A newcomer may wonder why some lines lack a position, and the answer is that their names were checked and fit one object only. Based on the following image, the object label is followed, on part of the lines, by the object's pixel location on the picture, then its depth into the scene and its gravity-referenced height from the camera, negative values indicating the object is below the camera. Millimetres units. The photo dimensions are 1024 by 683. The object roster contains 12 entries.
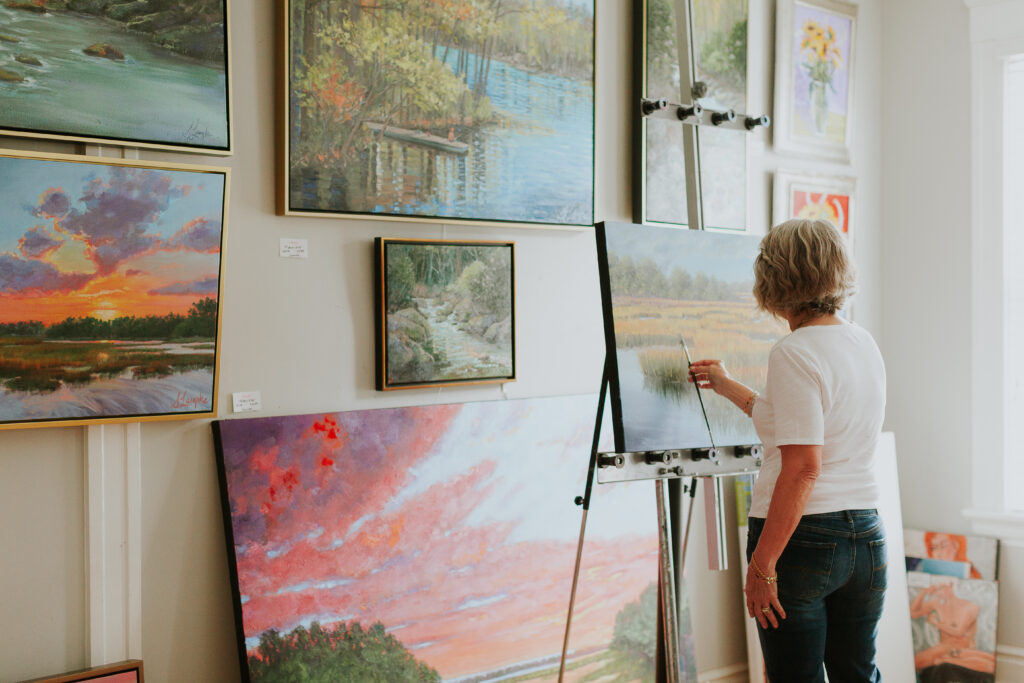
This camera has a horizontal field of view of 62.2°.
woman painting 1712 -325
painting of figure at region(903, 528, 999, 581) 3209 -890
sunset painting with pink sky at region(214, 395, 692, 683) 2158 -641
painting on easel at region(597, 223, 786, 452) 2139 -12
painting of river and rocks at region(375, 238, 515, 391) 2348 +29
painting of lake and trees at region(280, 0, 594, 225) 2212 +604
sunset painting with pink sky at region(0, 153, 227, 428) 1841 +83
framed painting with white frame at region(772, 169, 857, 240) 3262 +484
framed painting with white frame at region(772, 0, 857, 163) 3252 +960
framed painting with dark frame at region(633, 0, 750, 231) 2828 +680
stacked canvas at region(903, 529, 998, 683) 3139 -1085
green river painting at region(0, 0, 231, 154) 1833 +573
